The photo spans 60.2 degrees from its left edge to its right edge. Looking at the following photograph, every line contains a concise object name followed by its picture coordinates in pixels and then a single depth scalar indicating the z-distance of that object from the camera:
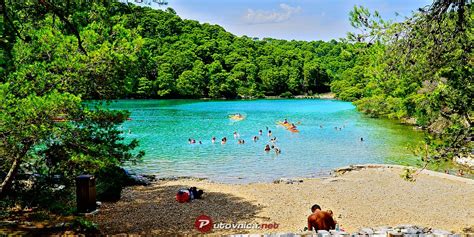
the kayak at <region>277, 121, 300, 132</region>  37.69
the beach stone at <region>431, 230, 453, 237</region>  6.22
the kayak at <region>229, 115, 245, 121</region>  47.00
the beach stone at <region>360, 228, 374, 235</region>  6.59
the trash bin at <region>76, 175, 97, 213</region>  9.85
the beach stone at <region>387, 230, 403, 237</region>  6.16
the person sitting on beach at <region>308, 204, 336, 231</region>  7.98
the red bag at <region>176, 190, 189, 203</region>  13.26
